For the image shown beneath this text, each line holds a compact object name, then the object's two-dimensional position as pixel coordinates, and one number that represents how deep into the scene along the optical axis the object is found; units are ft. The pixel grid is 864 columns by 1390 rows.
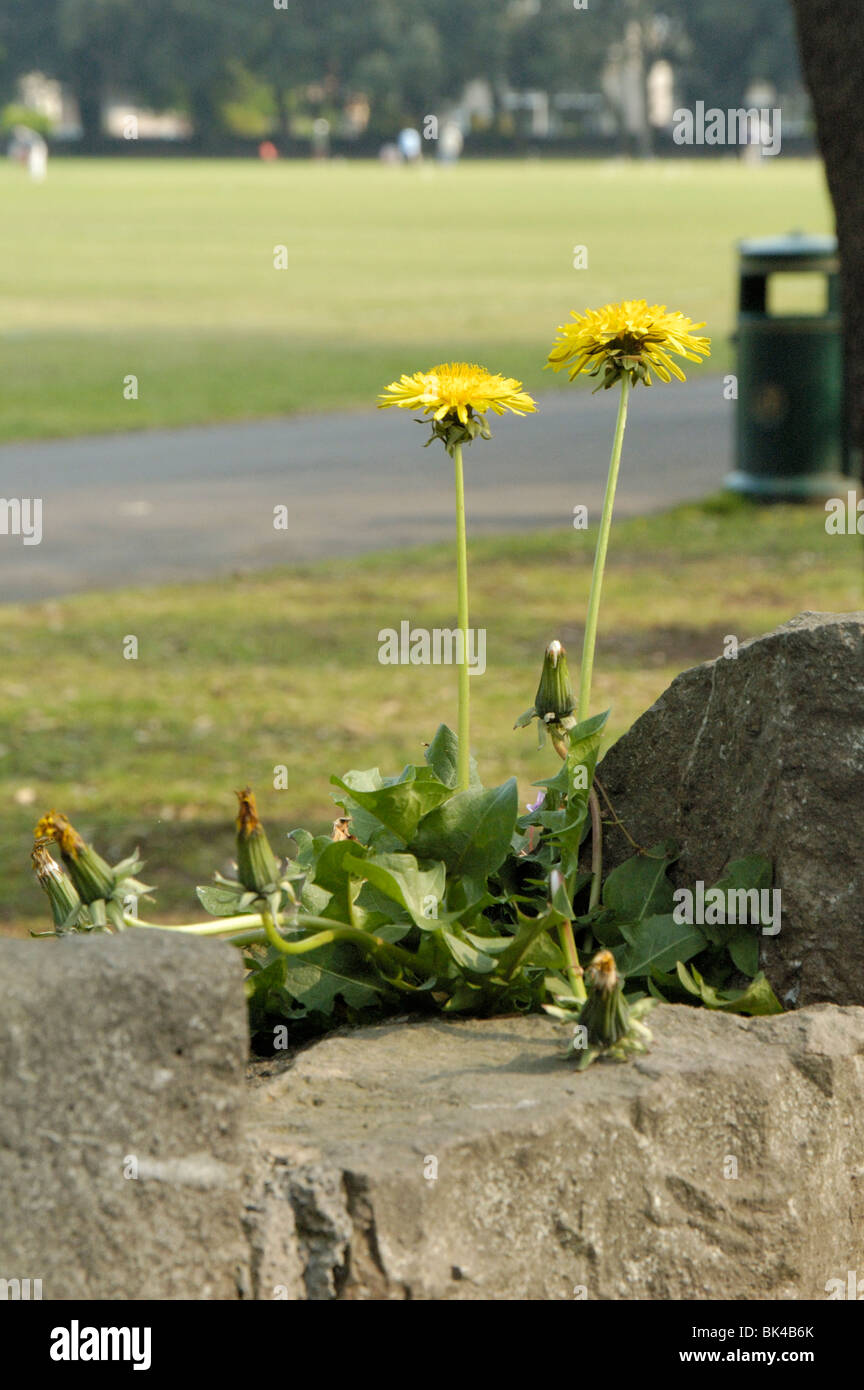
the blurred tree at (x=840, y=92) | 21.67
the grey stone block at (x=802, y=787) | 7.54
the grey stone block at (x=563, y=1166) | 6.01
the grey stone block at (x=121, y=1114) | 5.43
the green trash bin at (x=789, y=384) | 36.11
